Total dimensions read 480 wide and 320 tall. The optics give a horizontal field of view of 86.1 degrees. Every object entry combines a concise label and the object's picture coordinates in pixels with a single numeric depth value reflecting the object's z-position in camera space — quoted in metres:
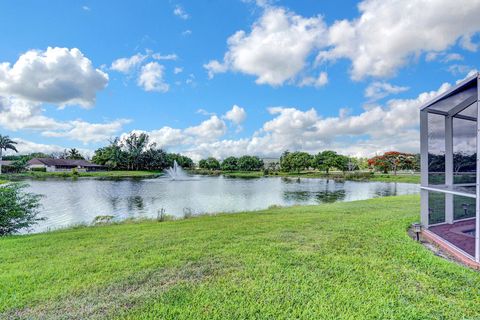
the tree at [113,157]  57.34
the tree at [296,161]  57.28
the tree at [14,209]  7.92
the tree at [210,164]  71.44
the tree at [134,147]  58.38
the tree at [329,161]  51.47
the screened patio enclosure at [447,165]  5.49
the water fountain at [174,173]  42.44
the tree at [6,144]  46.30
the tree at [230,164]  70.25
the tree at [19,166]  46.70
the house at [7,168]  46.20
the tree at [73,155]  73.94
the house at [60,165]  56.69
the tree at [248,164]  69.50
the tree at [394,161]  42.67
